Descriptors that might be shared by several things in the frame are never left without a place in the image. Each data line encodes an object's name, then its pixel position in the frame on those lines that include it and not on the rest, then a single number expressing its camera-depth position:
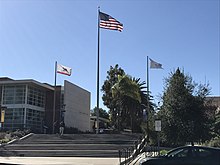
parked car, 9.49
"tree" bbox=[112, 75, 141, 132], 31.94
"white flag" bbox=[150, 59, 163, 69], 29.18
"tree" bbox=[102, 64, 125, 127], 39.41
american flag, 24.37
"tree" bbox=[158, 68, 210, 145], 17.54
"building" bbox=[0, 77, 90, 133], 34.61
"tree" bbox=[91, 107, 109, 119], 70.36
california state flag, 32.67
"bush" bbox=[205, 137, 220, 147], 21.23
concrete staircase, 18.79
